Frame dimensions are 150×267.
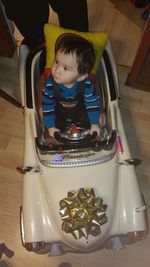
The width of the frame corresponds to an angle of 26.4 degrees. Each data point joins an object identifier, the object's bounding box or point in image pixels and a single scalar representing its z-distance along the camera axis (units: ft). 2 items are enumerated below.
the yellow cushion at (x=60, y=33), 3.56
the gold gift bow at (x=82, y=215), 3.17
